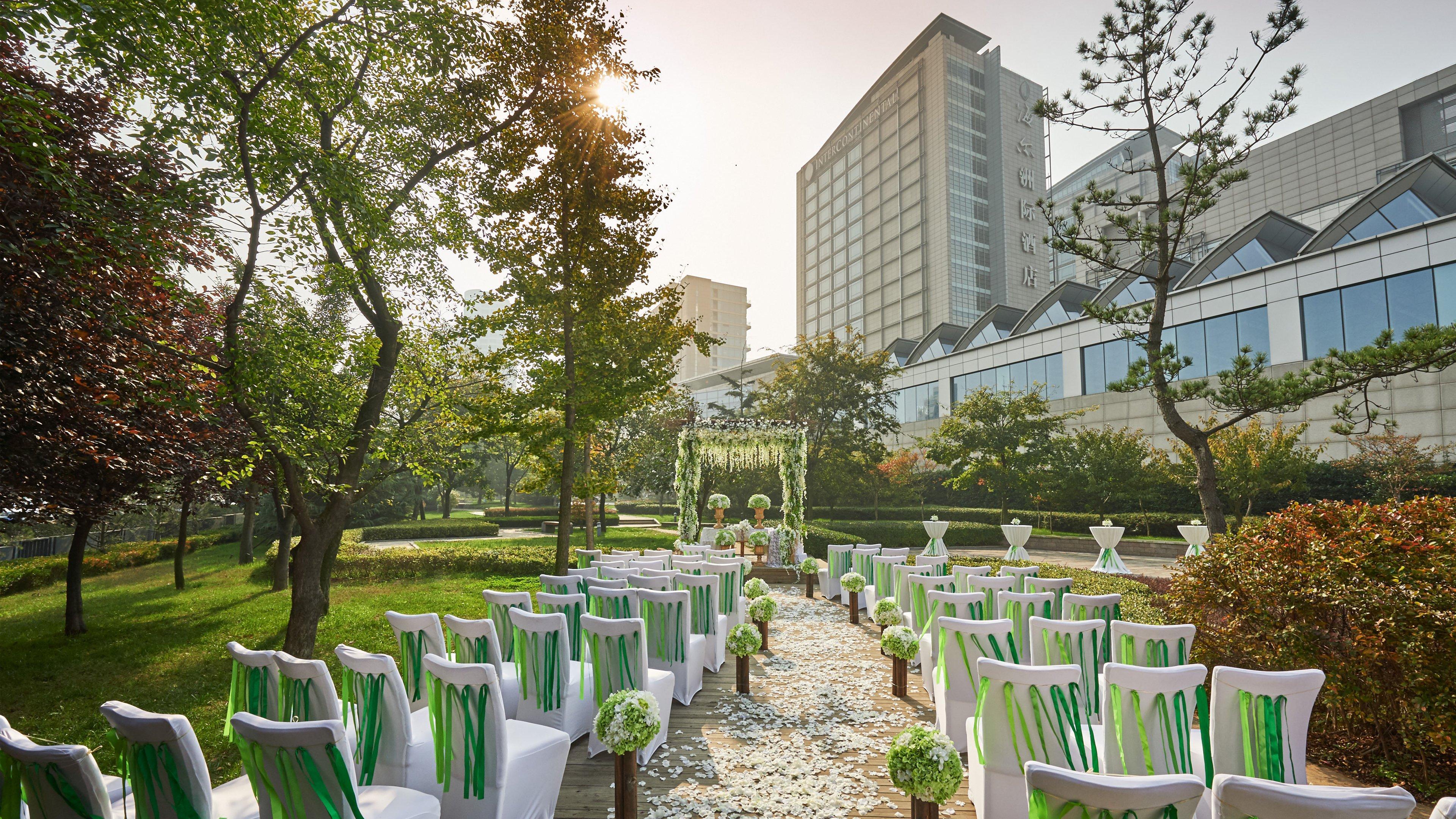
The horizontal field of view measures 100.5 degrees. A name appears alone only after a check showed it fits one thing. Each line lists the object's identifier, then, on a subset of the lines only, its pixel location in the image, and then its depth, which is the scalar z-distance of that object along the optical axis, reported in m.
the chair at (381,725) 3.26
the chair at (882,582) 8.45
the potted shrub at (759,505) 15.70
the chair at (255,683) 3.23
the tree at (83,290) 4.23
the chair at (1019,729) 3.09
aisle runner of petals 3.78
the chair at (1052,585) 6.32
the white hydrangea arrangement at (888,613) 6.72
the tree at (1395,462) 15.12
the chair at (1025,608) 5.24
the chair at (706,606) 6.39
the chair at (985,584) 6.28
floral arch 14.55
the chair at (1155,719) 3.08
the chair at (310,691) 2.97
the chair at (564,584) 6.21
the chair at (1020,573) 6.48
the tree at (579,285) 10.24
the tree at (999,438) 20.69
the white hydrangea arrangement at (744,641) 5.77
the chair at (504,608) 5.03
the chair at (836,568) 10.62
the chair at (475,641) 4.13
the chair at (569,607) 5.27
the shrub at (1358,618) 3.63
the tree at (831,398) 25.61
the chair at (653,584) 6.17
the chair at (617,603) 5.46
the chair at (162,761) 2.20
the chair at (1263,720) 2.91
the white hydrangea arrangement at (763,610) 7.23
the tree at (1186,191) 7.70
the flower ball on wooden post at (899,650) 5.64
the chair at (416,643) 4.05
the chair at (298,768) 2.25
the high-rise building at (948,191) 48.94
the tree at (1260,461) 17.20
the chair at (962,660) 4.19
